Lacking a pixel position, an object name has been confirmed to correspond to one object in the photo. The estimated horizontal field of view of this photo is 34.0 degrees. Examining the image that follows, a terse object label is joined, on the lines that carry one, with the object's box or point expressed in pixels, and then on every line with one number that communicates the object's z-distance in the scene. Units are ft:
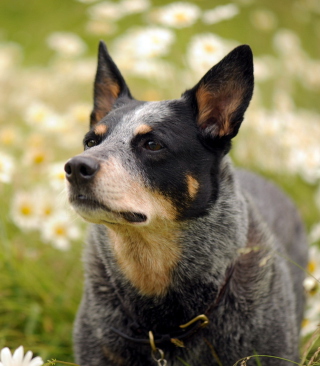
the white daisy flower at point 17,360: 6.88
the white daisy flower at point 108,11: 17.58
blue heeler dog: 8.69
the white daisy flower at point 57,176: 12.01
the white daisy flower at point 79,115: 15.31
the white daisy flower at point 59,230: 12.75
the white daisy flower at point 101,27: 19.36
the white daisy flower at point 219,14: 15.33
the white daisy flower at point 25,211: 12.81
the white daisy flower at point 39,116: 15.02
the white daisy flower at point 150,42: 14.75
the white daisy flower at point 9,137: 14.51
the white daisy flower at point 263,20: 22.21
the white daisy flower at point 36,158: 14.01
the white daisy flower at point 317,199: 17.62
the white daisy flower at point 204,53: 15.15
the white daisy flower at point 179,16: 15.04
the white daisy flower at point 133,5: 16.86
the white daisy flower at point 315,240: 14.02
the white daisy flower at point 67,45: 19.45
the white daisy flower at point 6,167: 11.30
